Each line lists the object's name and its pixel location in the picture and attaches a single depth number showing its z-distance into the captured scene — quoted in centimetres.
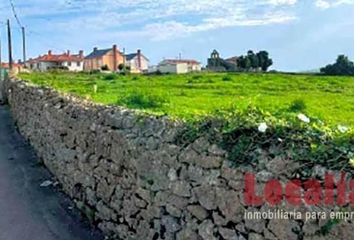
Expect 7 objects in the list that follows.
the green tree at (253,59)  3868
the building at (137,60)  9512
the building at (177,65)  6912
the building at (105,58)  8941
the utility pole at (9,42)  4278
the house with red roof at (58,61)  9375
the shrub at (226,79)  1923
